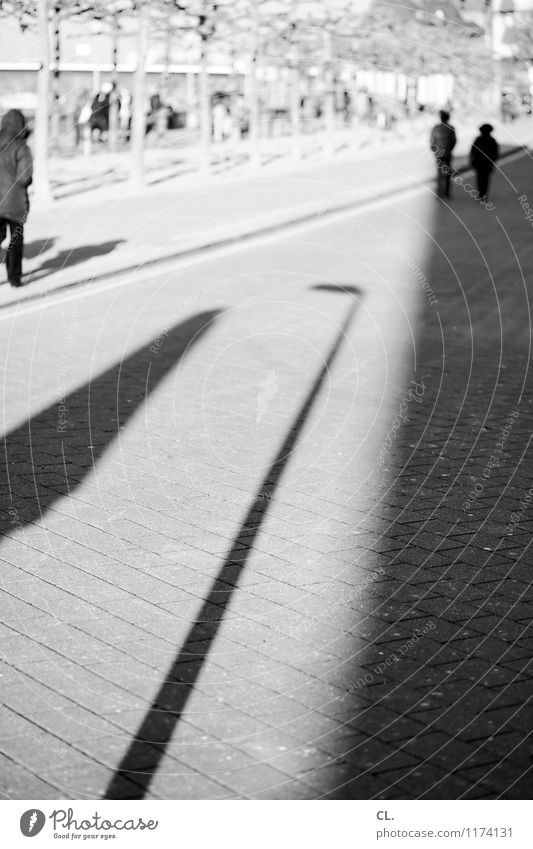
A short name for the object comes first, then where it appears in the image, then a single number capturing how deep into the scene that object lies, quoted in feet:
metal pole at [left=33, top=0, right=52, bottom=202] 68.00
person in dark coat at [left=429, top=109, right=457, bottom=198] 82.58
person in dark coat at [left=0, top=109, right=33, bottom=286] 48.83
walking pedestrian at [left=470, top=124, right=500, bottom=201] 79.87
